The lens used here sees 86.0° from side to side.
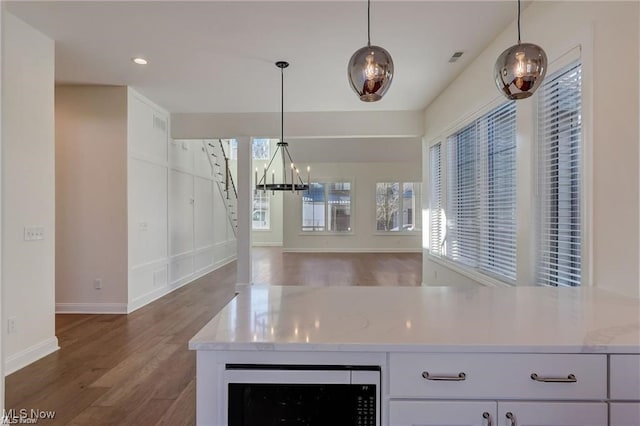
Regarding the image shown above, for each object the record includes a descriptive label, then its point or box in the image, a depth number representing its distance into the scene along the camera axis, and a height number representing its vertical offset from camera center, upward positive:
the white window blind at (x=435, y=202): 5.14 +0.13
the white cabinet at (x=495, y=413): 1.12 -0.67
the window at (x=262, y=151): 13.76 +2.37
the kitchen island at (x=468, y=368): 1.11 -0.52
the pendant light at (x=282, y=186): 3.80 +0.39
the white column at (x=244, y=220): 5.79 -0.17
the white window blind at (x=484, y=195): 3.17 +0.17
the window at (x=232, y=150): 10.63 +1.97
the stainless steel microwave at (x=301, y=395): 1.13 -0.62
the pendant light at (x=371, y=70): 1.71 +0.71
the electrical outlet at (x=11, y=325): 2.84 -0.96
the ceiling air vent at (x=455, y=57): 3.53 +1.62
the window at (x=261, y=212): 13.82 -0.08
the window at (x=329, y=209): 11.77 +0.03
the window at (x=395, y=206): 11.68 +0.14
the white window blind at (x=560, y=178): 2.28 +0.23
